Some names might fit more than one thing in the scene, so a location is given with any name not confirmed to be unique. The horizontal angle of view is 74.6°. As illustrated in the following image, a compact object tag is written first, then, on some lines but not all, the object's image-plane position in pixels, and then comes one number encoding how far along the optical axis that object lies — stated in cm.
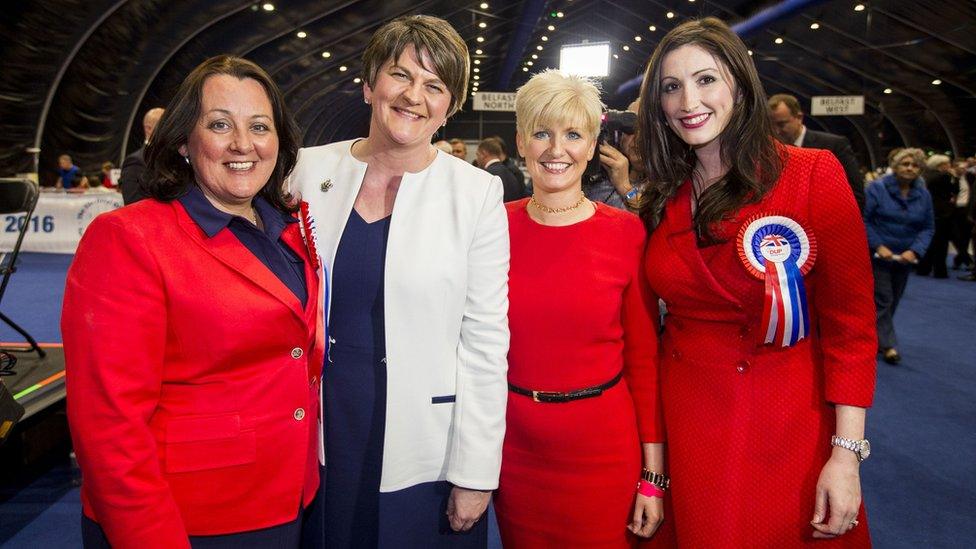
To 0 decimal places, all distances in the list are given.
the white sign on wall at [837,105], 1510
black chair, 345
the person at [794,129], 412
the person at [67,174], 1149
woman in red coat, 135
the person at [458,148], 825
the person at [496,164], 625
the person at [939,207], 864
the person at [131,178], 352
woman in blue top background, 507
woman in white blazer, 144
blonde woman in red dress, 162
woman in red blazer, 109
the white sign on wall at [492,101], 1030
